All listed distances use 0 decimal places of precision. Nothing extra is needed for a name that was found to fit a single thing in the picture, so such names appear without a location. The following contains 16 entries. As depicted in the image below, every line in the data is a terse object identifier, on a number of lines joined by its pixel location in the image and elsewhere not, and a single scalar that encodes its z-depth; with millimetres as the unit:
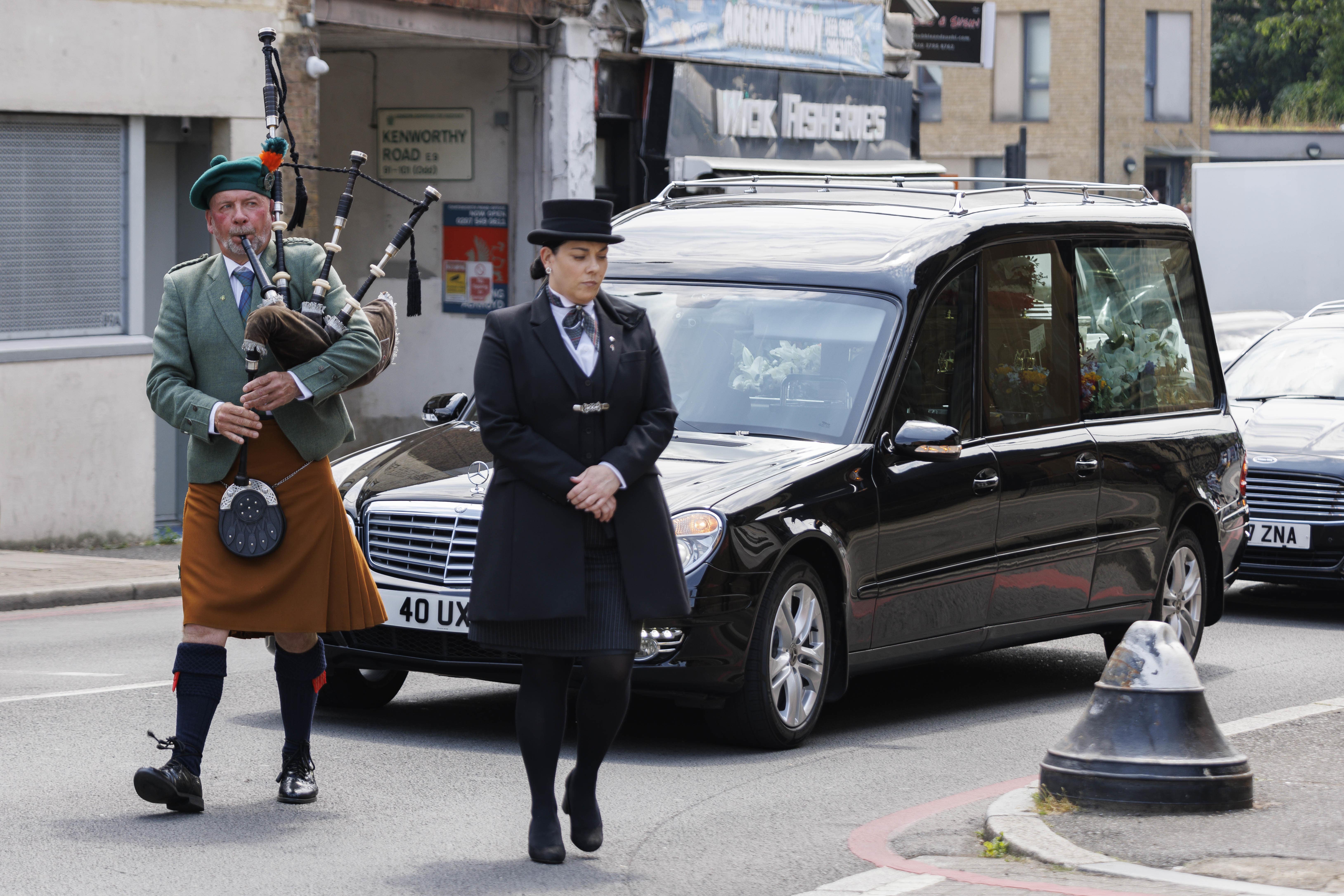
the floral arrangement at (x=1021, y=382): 17703
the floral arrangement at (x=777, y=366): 16687
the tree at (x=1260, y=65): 127500
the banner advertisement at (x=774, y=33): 42344
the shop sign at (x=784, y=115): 43625
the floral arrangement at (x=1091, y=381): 18812
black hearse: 15055
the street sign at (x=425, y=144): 40750
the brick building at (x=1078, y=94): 103125
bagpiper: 12672
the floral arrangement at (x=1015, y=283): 17781
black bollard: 12469
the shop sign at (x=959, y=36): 54219
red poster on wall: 40750
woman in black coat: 11492
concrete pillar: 39625
